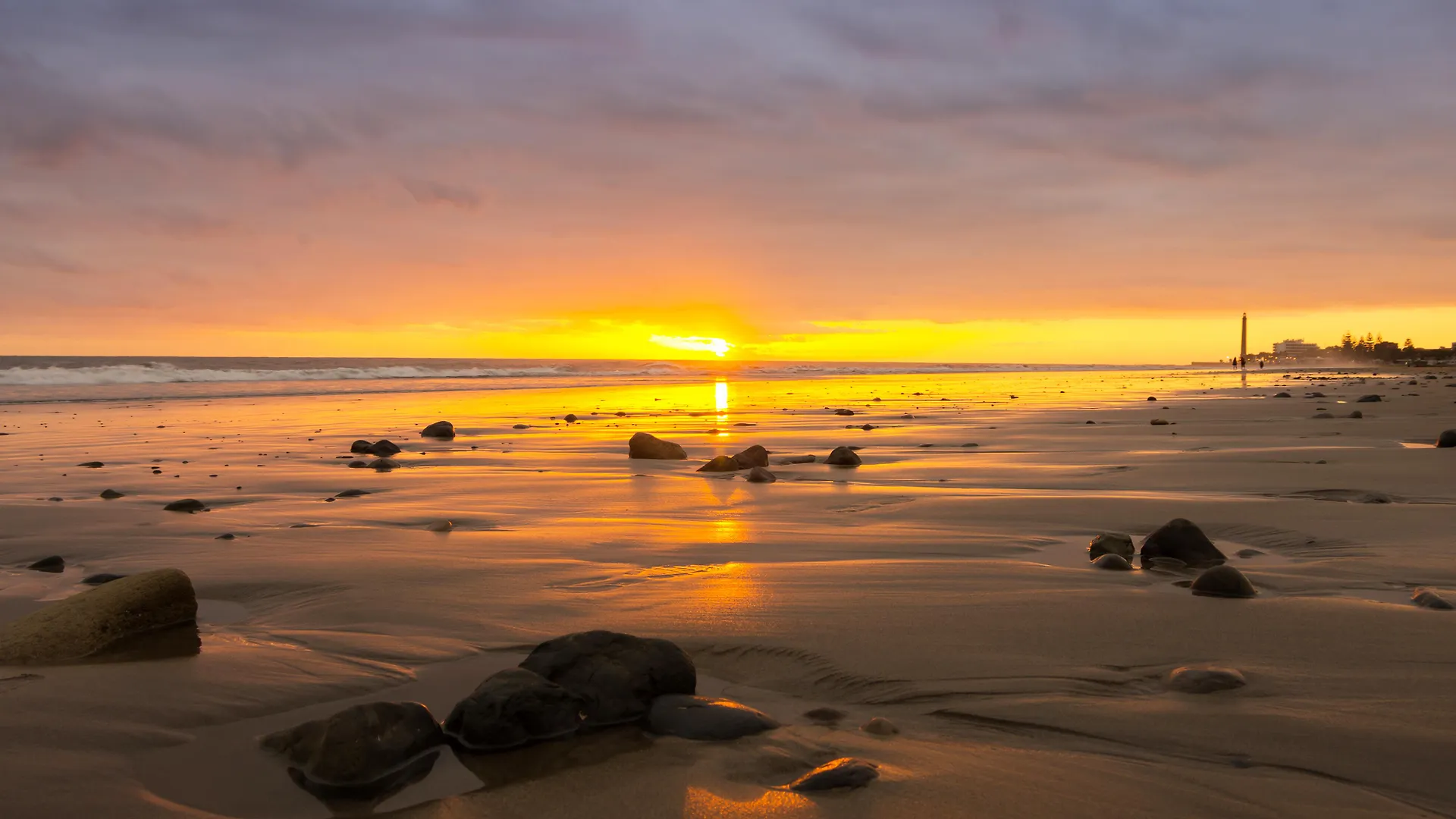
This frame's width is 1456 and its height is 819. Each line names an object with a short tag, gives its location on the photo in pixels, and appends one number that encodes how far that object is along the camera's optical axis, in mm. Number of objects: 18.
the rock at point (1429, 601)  2777
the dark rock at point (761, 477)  6363
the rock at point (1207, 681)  2180
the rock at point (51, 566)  3900
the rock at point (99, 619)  2637
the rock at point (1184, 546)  3533
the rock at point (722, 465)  7012
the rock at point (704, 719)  2055
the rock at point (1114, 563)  3471
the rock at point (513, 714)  2004
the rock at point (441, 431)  10633
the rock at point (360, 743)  1849
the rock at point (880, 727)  2039
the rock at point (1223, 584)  3006
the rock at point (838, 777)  1767
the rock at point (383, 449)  8734
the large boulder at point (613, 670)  2152
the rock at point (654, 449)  8031
